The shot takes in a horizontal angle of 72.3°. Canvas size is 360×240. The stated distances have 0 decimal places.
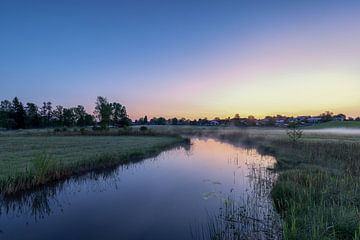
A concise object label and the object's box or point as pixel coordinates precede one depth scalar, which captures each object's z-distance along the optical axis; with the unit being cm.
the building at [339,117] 16232
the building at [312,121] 15640
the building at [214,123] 19350
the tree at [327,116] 15175
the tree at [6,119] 8851
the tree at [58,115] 11056
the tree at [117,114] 9694
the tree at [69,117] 10779
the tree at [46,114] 11000
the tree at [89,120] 11222
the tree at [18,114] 9610
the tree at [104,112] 8162
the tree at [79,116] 11200
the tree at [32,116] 10062
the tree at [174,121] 19382
